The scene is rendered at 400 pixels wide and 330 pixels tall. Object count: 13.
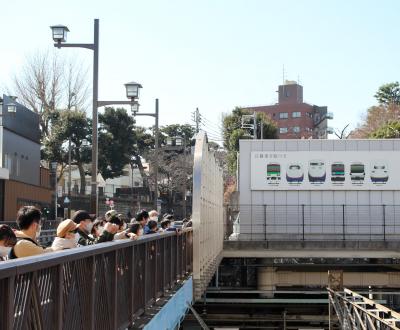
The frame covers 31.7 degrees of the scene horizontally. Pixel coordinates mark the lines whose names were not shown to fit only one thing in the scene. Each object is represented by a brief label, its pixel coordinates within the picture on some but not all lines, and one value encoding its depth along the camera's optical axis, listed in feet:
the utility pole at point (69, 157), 176.76
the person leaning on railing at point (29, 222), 19.54
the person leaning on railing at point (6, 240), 18.10
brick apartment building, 369.50
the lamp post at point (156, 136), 96.76
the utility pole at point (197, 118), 241.35
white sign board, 76.48
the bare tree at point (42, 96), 198.70
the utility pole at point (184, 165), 222.40
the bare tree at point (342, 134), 195.48
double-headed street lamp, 55.83
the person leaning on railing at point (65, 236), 20.65
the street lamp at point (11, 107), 119.75
